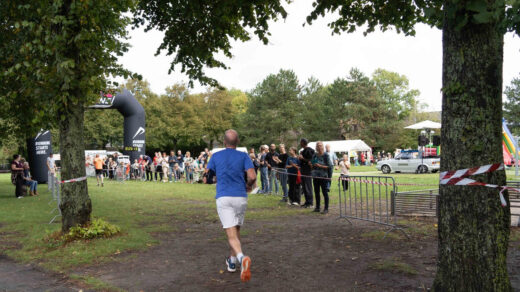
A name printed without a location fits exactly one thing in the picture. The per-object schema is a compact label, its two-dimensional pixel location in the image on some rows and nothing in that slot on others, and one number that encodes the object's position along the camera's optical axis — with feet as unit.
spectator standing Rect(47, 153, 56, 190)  60.76
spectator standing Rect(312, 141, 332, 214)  35.37
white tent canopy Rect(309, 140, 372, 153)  156.46
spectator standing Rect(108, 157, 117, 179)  99.14
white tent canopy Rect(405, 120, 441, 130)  99.67
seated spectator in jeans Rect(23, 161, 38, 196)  59.57
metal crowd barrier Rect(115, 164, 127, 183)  88.74
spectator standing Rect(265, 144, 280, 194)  51.26
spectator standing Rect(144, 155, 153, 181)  90.89
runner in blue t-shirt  17.71
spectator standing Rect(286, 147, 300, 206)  42.36
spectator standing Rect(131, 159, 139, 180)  92.12
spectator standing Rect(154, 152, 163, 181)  90.23
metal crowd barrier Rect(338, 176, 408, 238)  29.46
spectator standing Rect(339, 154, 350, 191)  47.84
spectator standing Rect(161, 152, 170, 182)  86.07
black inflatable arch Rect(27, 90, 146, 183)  82.58
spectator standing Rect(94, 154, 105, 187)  74.33
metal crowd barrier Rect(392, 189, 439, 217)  30.19
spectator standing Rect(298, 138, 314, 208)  38.86
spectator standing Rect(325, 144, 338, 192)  42.35
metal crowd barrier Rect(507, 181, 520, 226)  27.52
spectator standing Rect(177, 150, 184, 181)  87.04
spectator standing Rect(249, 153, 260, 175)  56.54
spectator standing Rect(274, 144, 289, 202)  45.78
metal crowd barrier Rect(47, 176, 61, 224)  35.08
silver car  91.30
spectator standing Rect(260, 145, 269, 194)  53.98
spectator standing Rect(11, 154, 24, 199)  57.16
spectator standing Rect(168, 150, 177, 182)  86.12
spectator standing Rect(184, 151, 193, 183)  82.00
